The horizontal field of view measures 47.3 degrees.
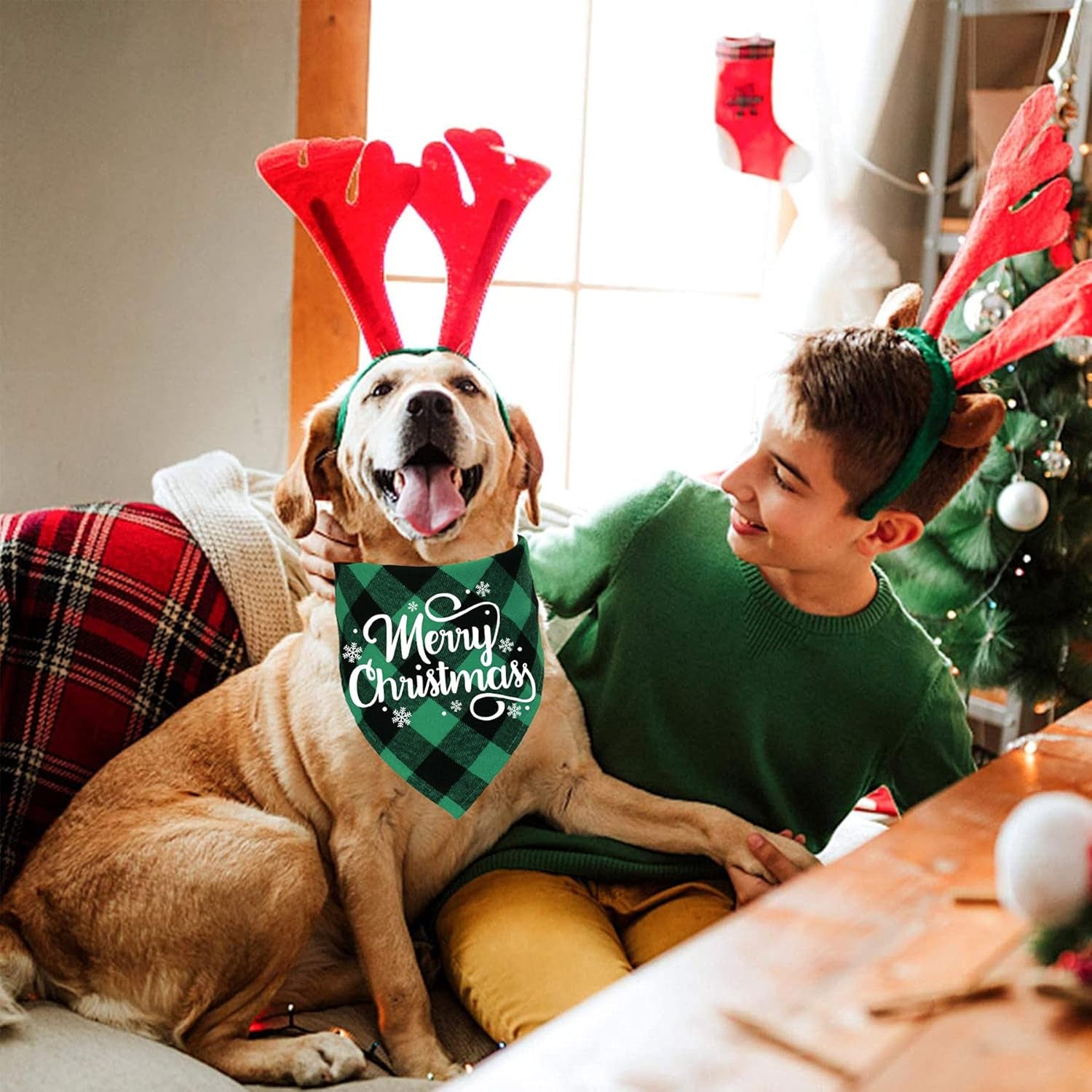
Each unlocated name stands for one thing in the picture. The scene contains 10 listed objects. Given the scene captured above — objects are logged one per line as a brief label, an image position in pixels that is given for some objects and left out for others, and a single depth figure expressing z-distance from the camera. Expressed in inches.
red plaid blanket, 59.0
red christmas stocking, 108.0
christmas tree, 99.7
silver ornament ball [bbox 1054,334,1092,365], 96.6
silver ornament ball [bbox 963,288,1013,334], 92.8
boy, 53.4
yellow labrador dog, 50.3
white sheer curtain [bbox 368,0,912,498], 108.7
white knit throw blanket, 65.5
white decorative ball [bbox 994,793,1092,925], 25.2
